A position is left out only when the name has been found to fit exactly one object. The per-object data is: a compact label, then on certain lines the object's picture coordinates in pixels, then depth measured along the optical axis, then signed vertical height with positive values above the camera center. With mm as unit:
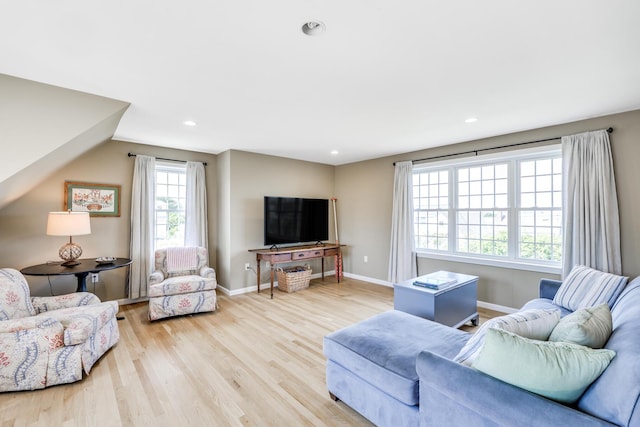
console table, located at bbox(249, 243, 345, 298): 4531 -692
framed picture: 3709 +202
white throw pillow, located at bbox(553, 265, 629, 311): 2359 -666
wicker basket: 4773 -1138
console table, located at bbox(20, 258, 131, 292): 2893 -615
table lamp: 3094 -172
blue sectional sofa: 990 -835
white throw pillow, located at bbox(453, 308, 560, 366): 1387 -570
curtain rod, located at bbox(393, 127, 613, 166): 3460 +928
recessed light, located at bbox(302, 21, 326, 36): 1621 +1097
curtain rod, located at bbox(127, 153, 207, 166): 4113 +853
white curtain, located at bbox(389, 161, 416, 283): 4770 -258
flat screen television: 4845 -126
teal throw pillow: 1067 -598
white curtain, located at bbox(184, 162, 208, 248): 4586 +83
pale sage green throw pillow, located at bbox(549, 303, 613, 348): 1236 -533
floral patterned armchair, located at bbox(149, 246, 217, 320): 3477 -951
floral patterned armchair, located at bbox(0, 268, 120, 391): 2098 -1006
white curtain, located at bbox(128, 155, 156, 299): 4055 -183
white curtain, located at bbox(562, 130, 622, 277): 3012 +104
